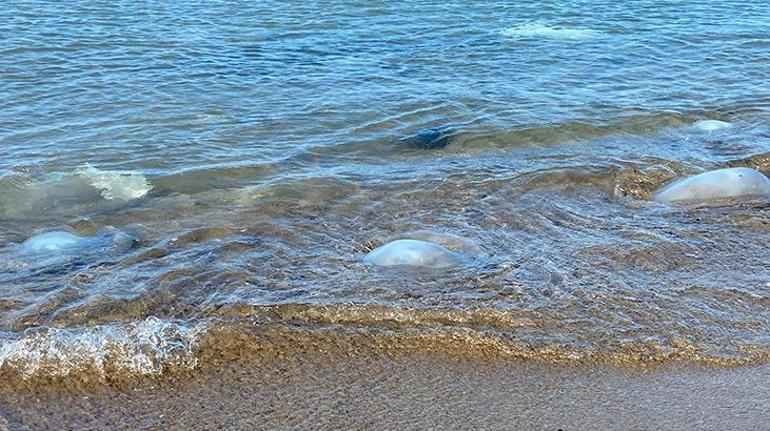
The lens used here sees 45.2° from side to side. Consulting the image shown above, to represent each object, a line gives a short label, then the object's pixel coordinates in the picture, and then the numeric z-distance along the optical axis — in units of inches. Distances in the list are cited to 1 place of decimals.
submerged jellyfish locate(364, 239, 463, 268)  276.7
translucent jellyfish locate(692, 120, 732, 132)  428.1
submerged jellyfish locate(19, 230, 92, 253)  295.1
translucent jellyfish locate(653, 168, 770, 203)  333.4
